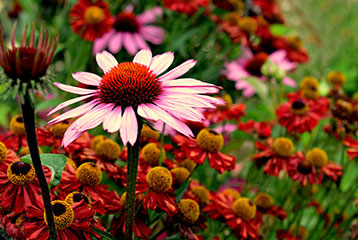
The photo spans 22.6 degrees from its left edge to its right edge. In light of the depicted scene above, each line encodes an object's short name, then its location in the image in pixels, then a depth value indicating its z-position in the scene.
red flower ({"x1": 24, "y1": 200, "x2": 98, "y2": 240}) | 0.52
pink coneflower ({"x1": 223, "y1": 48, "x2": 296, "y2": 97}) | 0.98
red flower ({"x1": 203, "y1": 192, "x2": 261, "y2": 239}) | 0.61
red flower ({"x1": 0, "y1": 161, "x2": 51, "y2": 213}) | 0.54
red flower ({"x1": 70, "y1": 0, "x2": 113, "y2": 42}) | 0.88
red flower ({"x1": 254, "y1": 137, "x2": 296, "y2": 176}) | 0.67
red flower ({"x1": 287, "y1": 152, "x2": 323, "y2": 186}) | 0.67
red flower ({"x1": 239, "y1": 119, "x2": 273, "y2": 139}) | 0.72
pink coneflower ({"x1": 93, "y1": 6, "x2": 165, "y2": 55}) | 1.01
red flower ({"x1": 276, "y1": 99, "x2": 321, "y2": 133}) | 0.71
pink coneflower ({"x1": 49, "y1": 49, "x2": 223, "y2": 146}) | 0.51
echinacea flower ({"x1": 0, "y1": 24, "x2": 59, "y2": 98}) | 0.46
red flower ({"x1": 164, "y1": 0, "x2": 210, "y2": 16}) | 1.01
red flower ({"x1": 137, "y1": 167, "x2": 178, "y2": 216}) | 0.56
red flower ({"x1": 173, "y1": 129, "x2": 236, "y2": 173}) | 0.60
